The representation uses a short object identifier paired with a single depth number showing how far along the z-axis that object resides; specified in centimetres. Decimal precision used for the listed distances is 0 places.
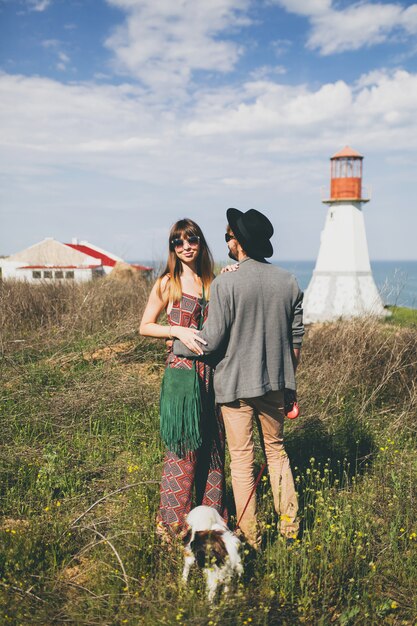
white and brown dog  236
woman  301
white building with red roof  2997
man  271
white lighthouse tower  2425
